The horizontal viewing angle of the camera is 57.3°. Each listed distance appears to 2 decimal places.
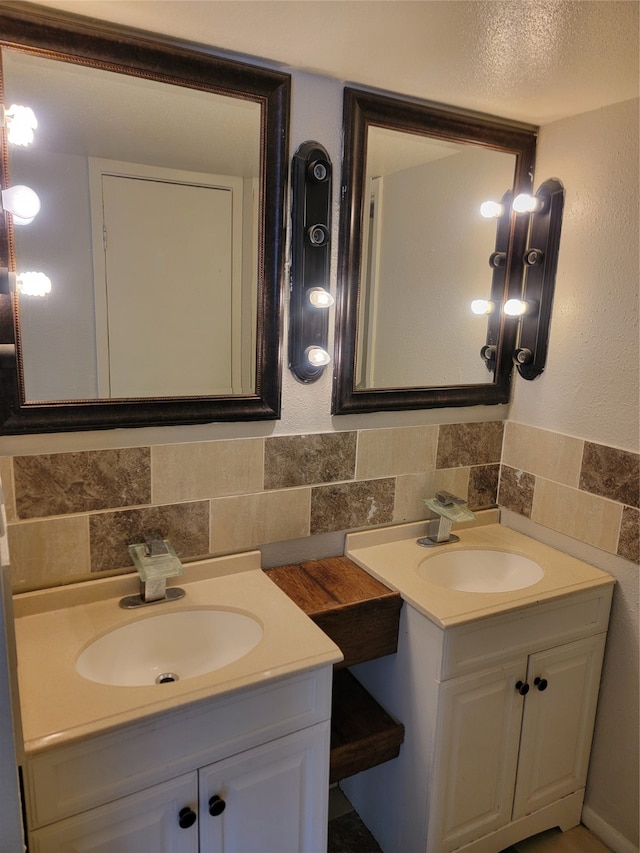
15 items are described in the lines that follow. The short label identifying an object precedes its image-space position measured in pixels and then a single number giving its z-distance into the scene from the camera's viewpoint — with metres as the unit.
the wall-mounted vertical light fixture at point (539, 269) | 1.80
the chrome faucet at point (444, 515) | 1.78
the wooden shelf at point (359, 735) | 1.51
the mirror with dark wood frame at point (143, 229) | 1.27
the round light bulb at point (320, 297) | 1.57
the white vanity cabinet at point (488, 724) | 1.49
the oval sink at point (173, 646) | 1.33
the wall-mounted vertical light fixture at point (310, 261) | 1.52
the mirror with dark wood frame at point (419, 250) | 1.63
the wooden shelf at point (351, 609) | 1.50
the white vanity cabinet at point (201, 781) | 1.05
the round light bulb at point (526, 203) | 1.82
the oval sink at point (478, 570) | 1.80
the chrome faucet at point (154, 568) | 1.37
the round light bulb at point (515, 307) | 1.88
